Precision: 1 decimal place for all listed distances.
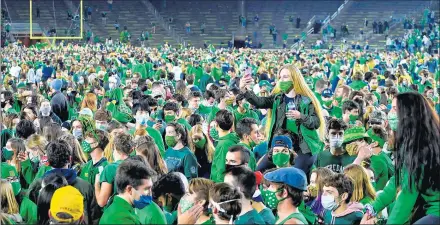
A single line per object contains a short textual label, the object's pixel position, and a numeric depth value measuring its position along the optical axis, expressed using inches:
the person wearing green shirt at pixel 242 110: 417.1
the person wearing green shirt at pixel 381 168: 306.2
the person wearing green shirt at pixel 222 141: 312.5
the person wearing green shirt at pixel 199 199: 220.4
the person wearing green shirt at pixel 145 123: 348.2
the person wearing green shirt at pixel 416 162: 232.8
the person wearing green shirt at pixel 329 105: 485.1
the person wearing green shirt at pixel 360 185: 265.1
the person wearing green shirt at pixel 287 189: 230.1
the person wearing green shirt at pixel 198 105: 477.1
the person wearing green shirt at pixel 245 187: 225.6
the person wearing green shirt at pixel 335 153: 318.3
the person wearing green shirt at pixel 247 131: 343.6
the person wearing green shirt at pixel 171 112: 403.2
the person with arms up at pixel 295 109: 344.2
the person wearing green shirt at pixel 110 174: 272.5
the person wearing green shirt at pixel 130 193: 219.9
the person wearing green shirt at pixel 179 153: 316.2
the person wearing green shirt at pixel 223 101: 415.8
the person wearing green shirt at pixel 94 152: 297.3
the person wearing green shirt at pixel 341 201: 248.1
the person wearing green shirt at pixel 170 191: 243.0
